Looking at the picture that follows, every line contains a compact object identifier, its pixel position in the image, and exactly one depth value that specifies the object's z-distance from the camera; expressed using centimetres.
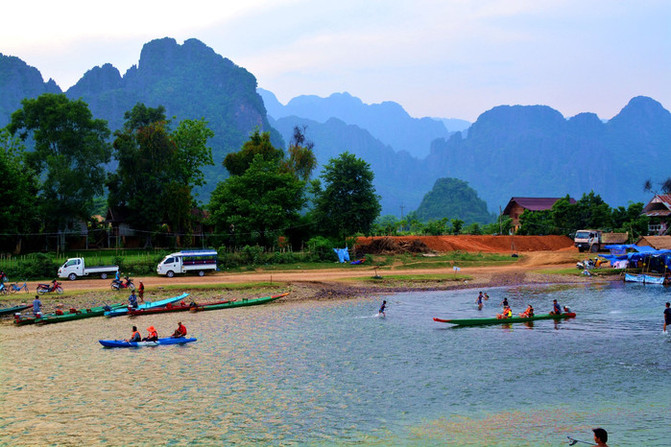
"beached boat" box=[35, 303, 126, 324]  4124
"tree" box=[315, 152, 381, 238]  7450
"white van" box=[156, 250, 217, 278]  6041
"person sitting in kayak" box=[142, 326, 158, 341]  3494
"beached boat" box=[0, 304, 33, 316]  4434
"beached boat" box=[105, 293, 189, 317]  4388
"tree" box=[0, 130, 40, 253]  6562
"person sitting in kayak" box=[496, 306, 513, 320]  4059
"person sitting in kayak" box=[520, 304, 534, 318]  4106
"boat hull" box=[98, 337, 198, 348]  3406
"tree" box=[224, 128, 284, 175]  8956
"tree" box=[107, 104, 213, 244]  7744
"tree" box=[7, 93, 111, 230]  7094
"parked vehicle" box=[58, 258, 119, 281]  5747
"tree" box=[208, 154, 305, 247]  7356
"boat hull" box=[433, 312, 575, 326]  3977
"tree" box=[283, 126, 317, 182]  10038
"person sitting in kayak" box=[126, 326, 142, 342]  3462
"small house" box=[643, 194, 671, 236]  9455
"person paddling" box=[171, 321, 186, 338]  3553
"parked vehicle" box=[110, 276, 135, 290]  5250
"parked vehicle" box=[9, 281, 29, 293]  5132
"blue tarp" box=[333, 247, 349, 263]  7256
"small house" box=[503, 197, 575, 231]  12306
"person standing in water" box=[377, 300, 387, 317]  4372
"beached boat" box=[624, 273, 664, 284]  6144
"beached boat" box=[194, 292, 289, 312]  4597
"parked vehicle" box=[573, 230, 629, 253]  8222
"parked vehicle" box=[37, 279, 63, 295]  5022
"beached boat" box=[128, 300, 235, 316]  4450
